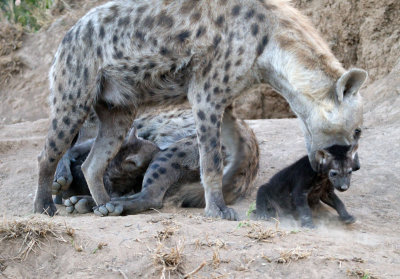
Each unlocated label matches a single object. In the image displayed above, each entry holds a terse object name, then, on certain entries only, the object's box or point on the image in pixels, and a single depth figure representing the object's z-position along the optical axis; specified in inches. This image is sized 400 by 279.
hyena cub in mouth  321.4
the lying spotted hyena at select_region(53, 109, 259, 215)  379.2
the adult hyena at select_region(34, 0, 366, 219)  324.2
